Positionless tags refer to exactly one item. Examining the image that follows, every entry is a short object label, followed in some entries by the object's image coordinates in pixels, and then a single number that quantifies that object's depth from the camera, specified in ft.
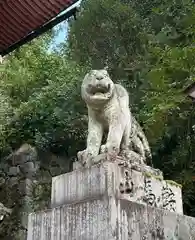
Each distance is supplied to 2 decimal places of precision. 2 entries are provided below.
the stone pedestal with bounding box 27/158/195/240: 11.30
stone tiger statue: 13.07
